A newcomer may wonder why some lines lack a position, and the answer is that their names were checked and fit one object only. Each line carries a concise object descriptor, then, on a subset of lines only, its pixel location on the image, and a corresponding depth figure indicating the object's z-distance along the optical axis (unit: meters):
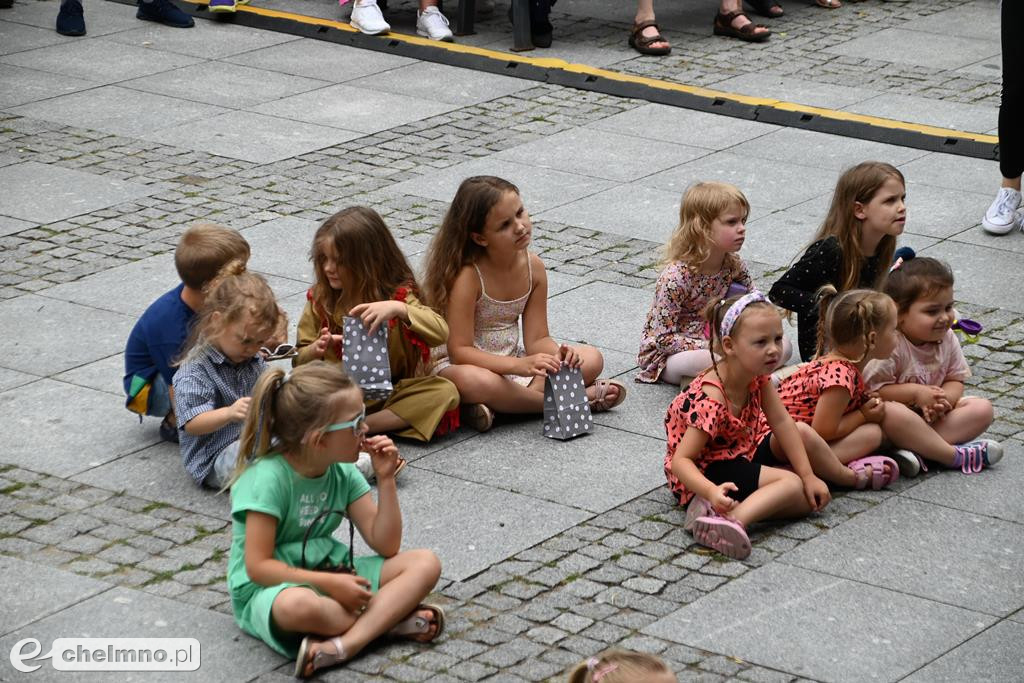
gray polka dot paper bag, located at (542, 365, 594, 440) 12.48
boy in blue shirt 11.67
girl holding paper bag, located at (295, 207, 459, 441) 12.01
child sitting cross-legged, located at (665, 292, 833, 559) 10.68
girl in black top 13.40
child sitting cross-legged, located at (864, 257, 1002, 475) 12.08
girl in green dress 9.09
